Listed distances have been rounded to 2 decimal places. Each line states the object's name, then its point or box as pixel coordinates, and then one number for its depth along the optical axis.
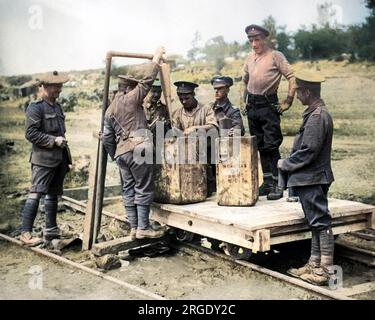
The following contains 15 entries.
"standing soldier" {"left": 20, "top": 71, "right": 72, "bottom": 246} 7.20
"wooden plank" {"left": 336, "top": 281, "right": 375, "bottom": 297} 5.55
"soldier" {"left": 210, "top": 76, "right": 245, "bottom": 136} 7.30
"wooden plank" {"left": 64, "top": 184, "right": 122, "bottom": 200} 11.37
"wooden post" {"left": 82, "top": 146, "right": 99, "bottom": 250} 7.30
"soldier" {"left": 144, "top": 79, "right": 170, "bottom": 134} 7.46
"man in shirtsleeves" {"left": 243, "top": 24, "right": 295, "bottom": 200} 7.16
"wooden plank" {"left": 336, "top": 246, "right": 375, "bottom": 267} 6.39
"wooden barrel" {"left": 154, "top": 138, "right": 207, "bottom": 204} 6.93
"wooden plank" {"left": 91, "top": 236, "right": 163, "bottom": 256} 6.95
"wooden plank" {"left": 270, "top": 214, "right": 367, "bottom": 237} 5.88
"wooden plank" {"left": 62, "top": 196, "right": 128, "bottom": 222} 9.37
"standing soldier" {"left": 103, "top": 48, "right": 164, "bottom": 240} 6.80
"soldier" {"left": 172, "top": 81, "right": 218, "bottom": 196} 7.23
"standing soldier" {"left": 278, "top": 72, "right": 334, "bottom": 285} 5.64
